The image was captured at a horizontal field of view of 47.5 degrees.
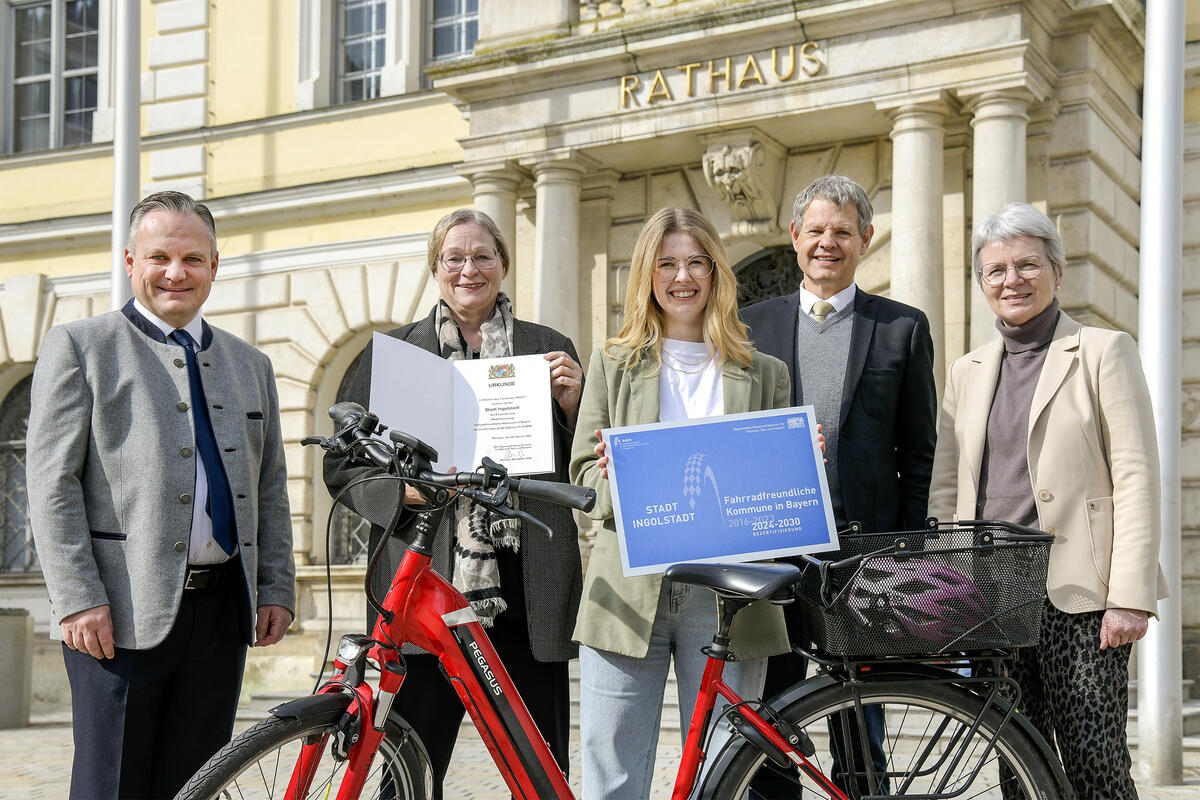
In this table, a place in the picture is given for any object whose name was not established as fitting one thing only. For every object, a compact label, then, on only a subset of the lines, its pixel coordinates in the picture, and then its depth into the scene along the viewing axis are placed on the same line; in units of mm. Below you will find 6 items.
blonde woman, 3324
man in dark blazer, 3857
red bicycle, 2922
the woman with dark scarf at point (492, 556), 3641
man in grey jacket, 3273
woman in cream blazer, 3400
